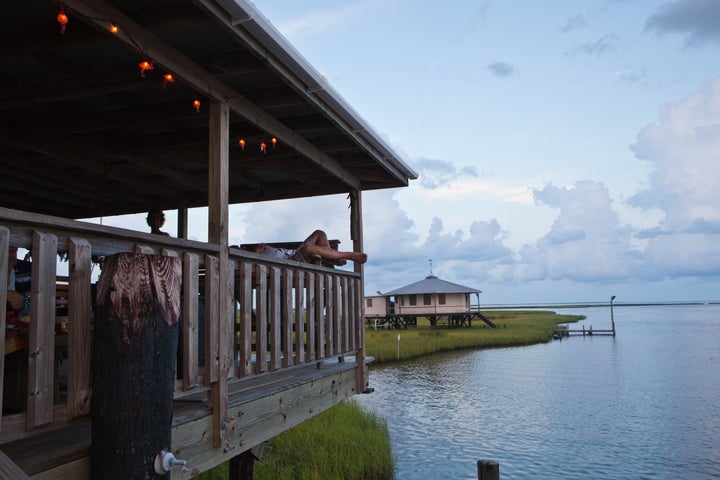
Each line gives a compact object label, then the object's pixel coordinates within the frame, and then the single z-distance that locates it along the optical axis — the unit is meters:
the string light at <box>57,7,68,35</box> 3.29
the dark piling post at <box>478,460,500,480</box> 6.14
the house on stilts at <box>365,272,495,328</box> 50.06
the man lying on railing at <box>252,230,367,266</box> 5.96
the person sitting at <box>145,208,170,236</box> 7.23
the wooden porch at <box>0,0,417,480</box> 2.63
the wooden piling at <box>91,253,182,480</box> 2.41
